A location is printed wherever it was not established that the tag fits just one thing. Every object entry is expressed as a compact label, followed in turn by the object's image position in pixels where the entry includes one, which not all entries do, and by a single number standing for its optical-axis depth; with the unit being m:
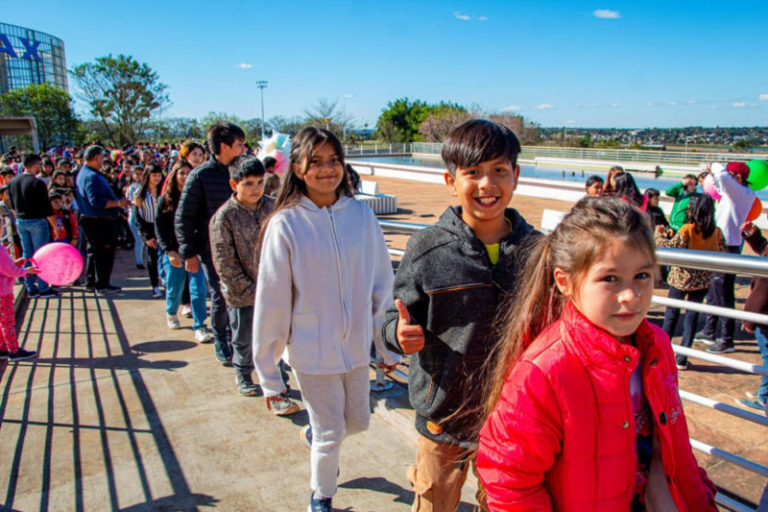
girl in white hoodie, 2.42
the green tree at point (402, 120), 71.38
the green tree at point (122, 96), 54.00
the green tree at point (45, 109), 39.75
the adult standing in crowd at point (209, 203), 4.36
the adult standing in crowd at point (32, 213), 6.91
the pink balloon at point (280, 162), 8.92
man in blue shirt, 6.95
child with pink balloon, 4.63
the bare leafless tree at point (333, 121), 59.76
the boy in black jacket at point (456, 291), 1.79
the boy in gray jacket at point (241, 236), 3.72
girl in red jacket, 1.31
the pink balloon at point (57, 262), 5.04
